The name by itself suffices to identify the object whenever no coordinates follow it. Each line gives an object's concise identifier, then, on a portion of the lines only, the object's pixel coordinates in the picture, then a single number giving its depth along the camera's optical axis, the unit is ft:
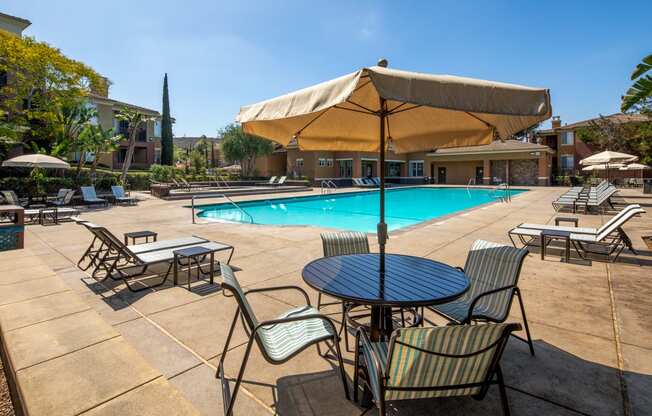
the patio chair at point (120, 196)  55.11
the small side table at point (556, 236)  19.19
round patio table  7.45
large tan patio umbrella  8.43
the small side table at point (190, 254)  15.30
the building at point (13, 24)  82.43
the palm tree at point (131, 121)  73.68
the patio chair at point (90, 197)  50.90
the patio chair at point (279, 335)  6.88
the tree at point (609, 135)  95.96
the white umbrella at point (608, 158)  49.27
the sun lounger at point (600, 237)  18.76
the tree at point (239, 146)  110.42
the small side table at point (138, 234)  19.68
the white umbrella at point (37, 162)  44.52
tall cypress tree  127.34
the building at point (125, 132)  109.60
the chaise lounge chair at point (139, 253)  14.89
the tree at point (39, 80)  60.95
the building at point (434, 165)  110.32
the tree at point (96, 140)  64.23
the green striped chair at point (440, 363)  5.33
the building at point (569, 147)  117.91
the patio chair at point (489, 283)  9.45
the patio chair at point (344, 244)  12.83
